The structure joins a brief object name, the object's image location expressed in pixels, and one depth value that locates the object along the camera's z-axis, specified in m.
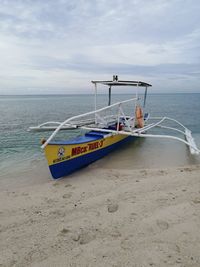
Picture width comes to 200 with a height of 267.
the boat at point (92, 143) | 4.77
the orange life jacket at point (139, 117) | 7.71
